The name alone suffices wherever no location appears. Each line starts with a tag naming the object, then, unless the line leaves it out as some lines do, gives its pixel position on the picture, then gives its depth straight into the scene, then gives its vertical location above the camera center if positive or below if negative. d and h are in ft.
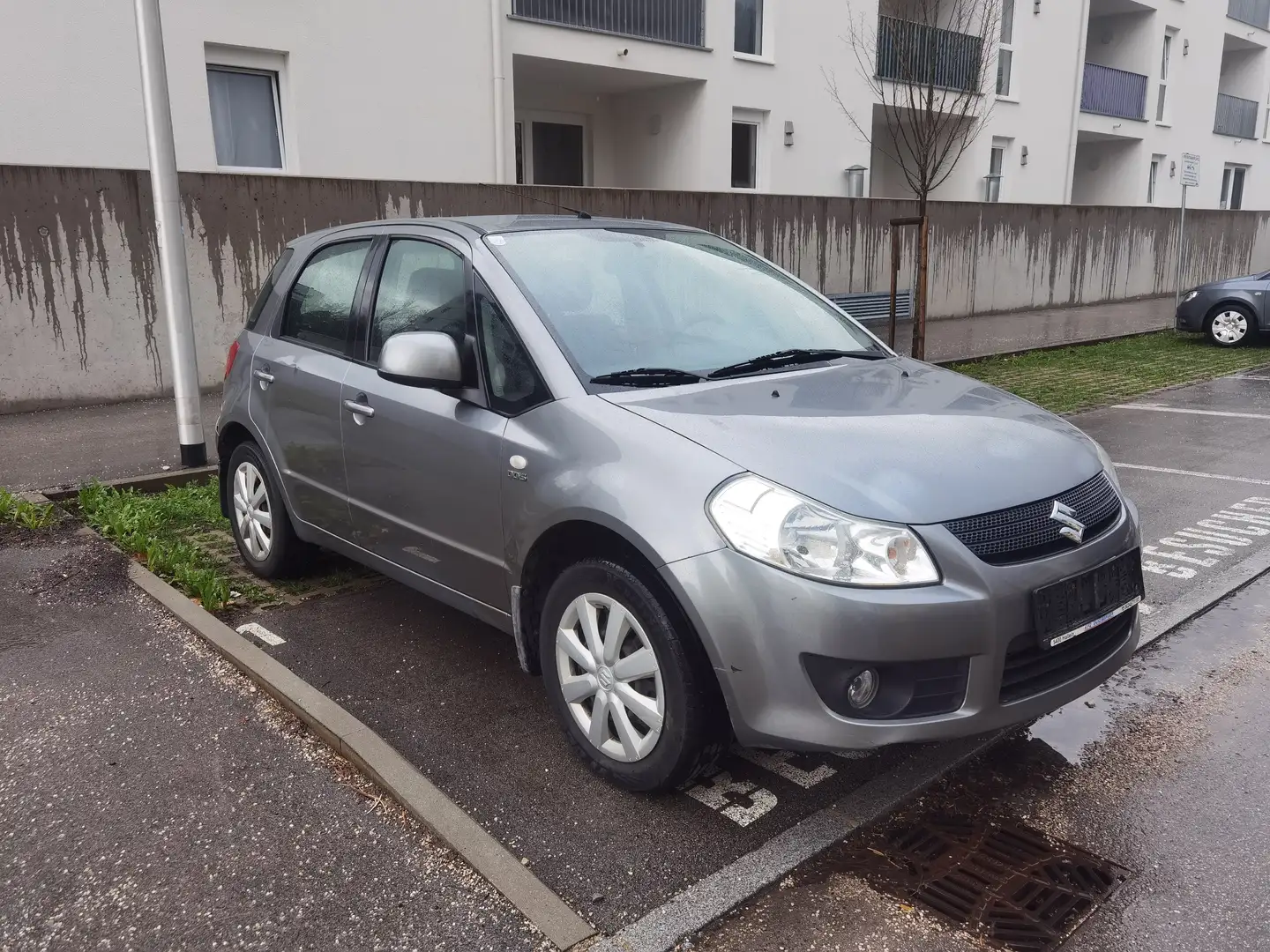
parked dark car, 50.42 -4.47
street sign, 55.16 +2.52
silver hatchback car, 9.08 -2.67
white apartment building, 36.86 +6.24
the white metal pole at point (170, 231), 21.43 -0.17
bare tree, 38.04 +7.27
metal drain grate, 8.75 -5.83
